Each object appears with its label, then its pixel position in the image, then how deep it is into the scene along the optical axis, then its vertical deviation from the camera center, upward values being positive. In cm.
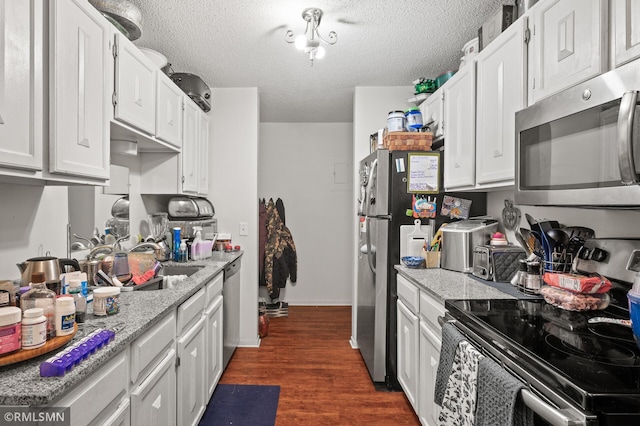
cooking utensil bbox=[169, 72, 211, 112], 274 +103
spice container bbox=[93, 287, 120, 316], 125 -33
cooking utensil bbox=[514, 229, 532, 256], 180 -15
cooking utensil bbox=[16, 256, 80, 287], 122 -21
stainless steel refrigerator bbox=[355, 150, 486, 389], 244 -21
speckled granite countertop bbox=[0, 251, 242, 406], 78 -40
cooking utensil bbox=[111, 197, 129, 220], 229 +2
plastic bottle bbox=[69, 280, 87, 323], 117 -30
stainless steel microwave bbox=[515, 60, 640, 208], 93 +23
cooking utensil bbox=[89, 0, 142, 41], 167 +99
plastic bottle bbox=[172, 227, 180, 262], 261 -24
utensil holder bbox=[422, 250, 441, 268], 233 -30
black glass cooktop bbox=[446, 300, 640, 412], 75 -38
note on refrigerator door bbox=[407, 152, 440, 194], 243 +28
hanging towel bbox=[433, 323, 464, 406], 129 -54
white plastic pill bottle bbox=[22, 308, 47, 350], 90 -31
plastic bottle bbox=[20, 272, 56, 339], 97 -26
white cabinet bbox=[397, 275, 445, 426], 173 -74
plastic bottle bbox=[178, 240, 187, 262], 261 -32
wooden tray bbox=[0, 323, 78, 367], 86 -37
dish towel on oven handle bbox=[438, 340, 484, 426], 110 -59
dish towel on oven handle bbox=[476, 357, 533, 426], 89 -51
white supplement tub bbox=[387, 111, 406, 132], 257 +68
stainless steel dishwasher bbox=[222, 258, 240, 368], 262 -79
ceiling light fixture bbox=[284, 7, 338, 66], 202 +110
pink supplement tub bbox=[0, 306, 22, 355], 85 -30
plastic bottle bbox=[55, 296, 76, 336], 100 -30
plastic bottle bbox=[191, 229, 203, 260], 266 -29
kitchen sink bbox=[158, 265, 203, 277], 243 -41
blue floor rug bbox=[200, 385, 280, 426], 208 -125
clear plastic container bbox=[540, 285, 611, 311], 129 -32
